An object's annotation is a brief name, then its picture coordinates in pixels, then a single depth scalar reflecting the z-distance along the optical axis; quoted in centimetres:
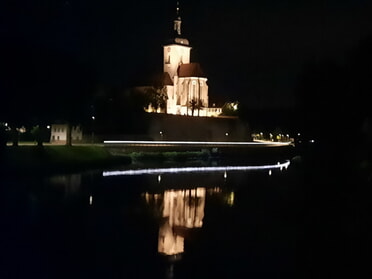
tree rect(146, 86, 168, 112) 10038
